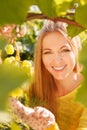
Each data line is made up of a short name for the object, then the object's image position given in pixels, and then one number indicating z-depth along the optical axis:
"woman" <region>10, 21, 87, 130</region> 1.18
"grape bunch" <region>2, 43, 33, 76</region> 1.15
